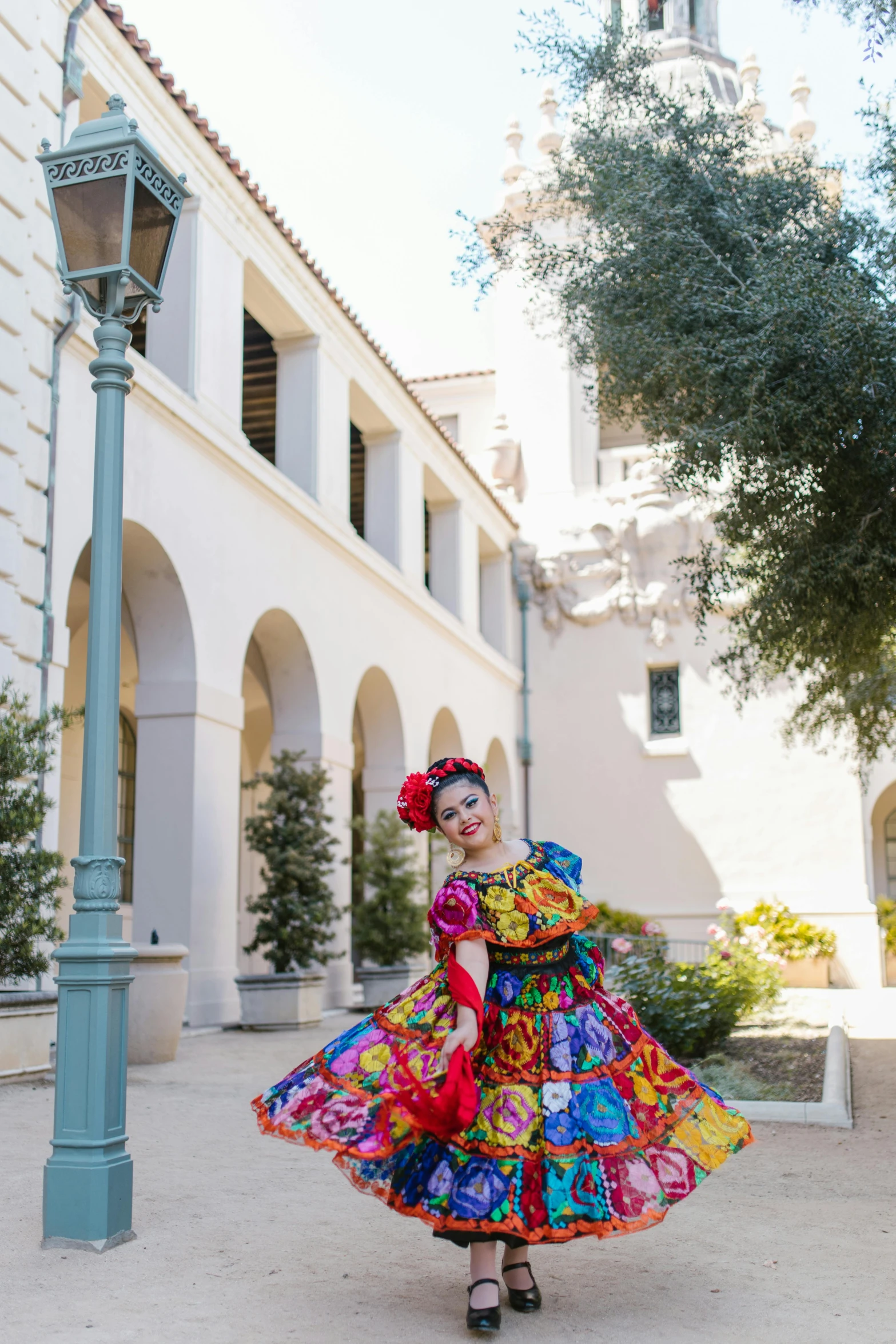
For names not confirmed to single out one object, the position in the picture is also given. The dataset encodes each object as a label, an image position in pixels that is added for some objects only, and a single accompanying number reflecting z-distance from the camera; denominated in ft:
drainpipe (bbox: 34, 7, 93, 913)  30.68
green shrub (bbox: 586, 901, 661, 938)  61.26
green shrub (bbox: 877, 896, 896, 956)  65.21
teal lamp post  13.47
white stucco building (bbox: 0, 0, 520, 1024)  31.53
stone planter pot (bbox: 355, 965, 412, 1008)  45.68
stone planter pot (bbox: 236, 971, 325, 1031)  37.73
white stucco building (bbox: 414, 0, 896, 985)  66.85
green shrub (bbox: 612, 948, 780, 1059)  29.40
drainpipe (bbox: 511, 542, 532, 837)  71.97
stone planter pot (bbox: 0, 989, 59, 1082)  24.79
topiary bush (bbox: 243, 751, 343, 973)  39.47
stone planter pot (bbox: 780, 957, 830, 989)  62.13
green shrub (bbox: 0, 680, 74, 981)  24.72
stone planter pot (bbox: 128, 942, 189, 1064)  29.04
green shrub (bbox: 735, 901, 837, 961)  61.77
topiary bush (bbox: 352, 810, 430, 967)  46.39
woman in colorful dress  11.15
